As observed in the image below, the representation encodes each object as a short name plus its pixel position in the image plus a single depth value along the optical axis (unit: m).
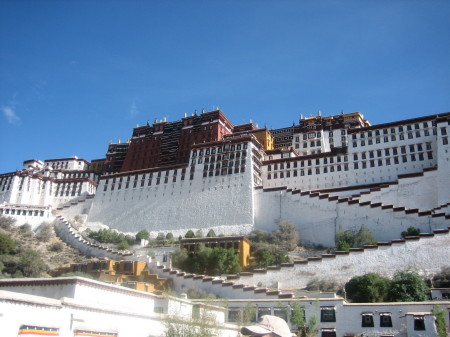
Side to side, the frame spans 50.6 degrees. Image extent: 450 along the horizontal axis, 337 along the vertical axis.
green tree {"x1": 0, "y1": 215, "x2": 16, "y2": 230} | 62.22
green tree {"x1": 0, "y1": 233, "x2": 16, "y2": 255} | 50.61
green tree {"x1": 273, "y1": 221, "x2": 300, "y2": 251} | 48.16
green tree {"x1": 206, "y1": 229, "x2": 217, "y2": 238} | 54.62
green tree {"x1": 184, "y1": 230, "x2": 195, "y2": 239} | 55.19
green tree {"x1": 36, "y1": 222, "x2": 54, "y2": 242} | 60.31
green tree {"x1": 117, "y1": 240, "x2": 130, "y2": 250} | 55.38
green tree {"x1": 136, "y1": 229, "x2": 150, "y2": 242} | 58.81
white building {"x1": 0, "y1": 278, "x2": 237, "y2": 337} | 15.10
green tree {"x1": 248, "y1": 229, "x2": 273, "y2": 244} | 50.25
